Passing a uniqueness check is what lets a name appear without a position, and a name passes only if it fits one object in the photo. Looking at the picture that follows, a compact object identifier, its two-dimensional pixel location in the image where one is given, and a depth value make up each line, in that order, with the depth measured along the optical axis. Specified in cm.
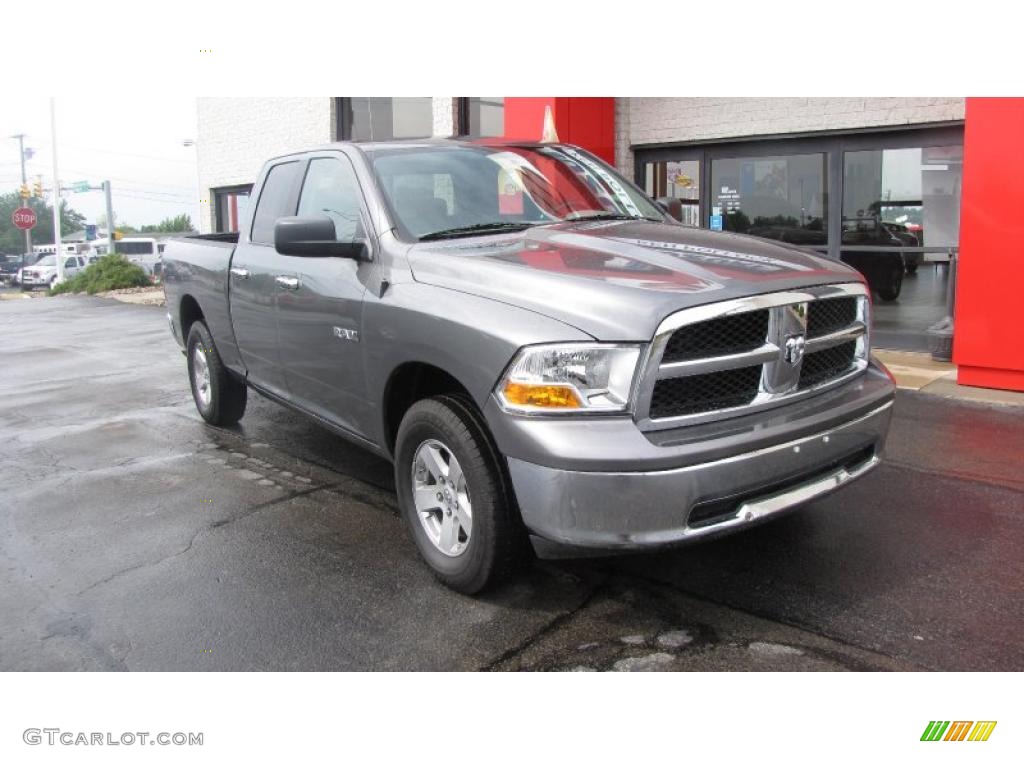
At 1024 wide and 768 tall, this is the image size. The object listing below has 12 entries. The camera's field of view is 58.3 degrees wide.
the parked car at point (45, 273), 3969
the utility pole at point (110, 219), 3751
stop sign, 3722
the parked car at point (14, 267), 4347
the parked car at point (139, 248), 4400
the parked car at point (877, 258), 1004
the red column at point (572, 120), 1077
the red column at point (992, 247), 727
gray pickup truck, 315
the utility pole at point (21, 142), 5842
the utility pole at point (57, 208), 3378
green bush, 2492
